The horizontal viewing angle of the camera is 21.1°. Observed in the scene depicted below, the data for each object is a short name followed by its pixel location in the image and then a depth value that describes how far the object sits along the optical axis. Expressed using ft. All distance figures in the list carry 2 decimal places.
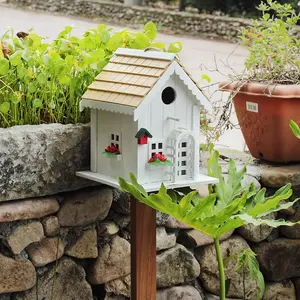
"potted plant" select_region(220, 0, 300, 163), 9.32
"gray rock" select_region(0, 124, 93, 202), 7.30
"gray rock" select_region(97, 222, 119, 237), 8.04
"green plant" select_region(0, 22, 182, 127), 7.64
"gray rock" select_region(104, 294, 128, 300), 8.26
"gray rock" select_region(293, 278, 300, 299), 9.70
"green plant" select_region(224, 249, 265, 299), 7.94
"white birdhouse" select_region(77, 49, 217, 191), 7.14
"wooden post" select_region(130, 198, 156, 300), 7.56
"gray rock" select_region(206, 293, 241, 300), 9.11
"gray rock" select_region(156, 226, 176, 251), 8.43
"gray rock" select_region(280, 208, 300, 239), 9.49
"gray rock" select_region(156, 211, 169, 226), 8.38
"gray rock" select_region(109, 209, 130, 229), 8.18
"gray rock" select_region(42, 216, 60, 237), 7.60
